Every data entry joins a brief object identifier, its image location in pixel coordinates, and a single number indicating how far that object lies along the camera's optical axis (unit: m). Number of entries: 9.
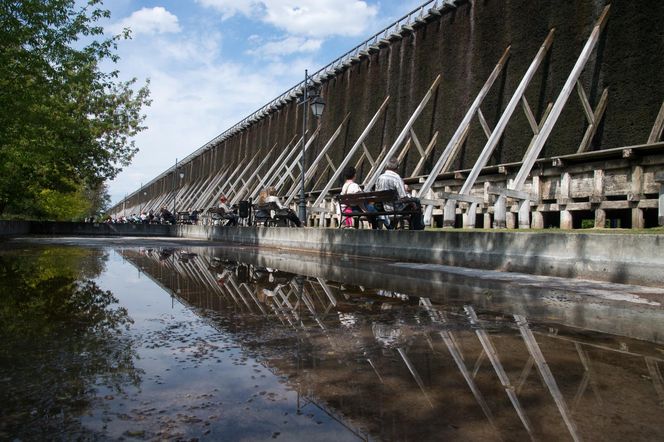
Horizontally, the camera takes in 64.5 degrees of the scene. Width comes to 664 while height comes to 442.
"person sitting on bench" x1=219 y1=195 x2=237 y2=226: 24.98
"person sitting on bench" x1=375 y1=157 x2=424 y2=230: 10.80
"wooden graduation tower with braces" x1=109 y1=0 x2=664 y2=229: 16.52
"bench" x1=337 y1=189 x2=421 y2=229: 10.63
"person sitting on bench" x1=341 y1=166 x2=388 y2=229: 11.91
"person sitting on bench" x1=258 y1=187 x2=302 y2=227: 17.95
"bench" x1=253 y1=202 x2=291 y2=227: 19.47
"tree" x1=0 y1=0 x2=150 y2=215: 13.24
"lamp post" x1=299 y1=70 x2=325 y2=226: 18.58
